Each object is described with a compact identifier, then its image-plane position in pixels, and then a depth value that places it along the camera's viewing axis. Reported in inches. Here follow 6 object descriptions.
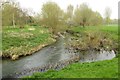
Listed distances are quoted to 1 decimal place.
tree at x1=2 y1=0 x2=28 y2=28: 937.2
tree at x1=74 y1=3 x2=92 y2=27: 1329.3
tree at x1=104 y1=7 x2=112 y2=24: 1907.5
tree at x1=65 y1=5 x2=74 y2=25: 1646.5
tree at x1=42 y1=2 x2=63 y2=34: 1069.3
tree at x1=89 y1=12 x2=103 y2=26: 1438.4
